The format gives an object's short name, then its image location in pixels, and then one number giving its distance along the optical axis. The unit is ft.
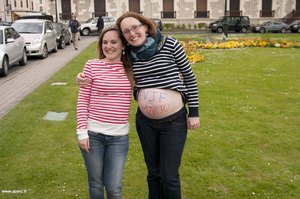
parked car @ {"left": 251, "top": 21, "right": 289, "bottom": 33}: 135.12
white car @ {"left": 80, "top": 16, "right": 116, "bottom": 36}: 126.93
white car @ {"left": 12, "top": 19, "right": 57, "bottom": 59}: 60.03
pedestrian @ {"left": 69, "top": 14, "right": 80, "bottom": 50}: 74.98
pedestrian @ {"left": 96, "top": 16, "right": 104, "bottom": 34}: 98.12
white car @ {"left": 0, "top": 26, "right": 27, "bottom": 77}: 44.24
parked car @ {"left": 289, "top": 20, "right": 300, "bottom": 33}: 134.92
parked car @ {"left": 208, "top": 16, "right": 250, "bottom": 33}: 138.21
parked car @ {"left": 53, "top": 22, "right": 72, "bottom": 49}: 77.41
